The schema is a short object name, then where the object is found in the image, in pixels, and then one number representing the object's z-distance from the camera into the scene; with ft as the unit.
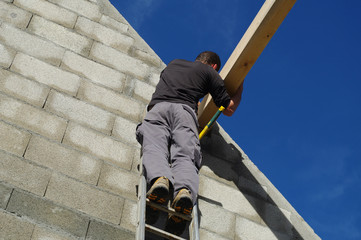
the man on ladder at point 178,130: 8.84
